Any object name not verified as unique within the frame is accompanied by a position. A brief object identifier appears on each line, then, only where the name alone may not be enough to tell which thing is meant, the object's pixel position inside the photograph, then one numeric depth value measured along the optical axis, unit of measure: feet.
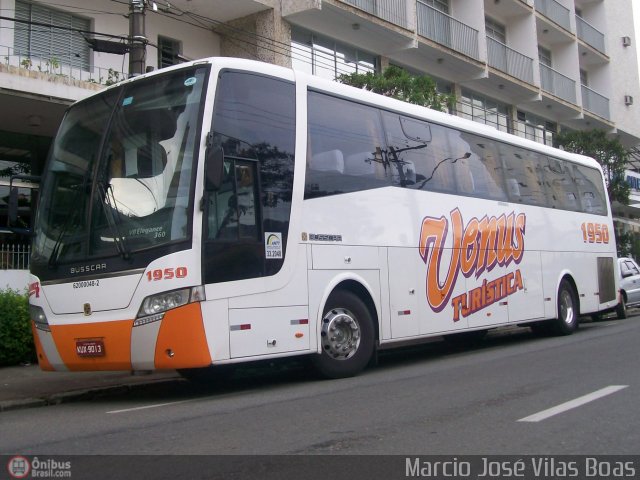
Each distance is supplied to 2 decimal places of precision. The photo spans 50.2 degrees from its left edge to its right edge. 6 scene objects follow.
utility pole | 37.42
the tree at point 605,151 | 87.71
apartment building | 47.01
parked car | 67.26
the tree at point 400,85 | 53.62
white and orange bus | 24.20
